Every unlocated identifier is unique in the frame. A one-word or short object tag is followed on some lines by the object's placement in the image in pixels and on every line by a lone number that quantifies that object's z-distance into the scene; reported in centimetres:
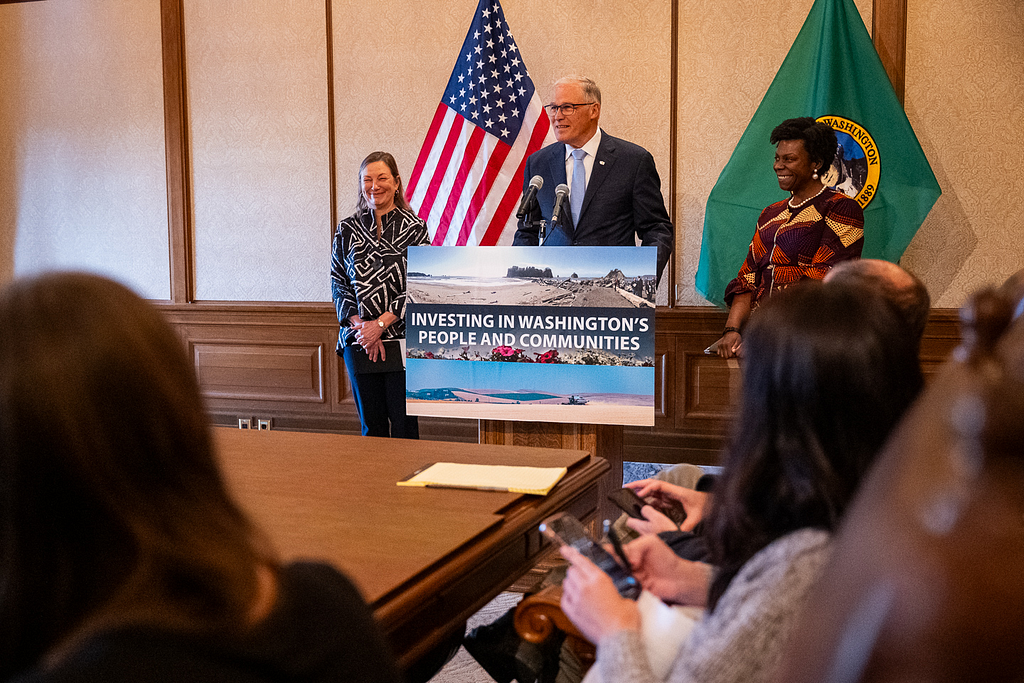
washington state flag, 414
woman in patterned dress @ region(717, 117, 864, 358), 331
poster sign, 297
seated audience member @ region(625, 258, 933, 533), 165
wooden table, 120
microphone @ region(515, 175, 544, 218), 333
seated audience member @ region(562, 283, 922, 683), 93
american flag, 461
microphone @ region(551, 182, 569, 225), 330
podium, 312
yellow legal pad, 163
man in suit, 351
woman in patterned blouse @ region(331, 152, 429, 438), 372
